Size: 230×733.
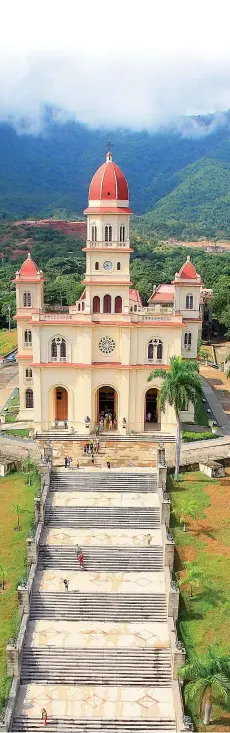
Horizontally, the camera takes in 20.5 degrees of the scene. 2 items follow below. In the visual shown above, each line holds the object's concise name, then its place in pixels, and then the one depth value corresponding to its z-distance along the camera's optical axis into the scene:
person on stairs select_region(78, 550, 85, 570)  29.27
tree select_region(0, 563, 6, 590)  27.56
